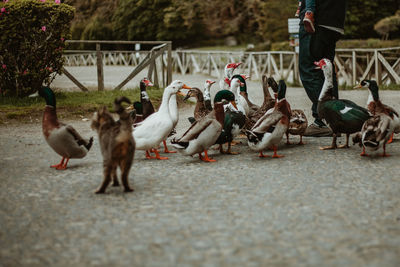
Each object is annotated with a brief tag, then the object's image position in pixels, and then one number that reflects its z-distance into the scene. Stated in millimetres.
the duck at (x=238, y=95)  7461
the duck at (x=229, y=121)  6543
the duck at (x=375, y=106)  6270
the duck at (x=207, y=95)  7379
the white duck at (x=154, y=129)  6160
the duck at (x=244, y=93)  7837
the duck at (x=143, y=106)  6961
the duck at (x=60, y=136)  5734
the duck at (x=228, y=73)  8484
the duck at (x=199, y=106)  7262
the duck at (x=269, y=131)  6207
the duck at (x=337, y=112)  6375
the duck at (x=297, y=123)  7004
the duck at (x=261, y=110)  7316
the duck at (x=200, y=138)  6113
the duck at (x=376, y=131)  5791
